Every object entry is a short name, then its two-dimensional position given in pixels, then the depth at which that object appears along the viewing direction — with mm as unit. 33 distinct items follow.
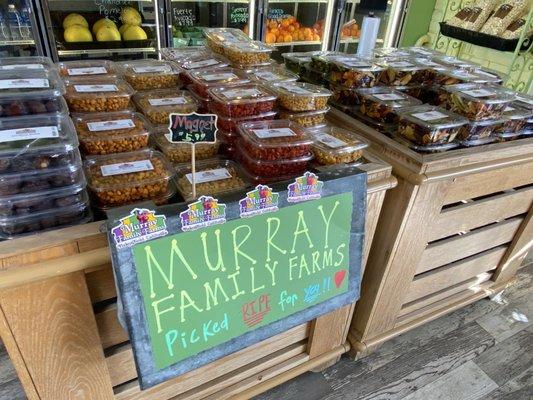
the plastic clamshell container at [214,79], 1357
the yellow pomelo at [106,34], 2616
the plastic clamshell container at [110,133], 1045
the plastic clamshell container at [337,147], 1154
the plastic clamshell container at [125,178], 928
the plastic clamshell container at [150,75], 1385
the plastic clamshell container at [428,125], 1284
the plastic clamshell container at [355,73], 1577
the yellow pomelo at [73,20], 2524
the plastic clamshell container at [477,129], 1370
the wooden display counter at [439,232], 1306
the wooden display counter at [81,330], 817
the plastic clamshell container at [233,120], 1228
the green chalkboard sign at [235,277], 862
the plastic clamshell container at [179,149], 1118
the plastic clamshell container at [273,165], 1083
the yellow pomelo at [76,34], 2504
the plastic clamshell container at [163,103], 1233
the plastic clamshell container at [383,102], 1443
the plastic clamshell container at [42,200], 812
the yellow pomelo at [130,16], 2713
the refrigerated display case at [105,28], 2531
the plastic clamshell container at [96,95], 1155
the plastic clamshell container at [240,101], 1233
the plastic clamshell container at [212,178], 1000
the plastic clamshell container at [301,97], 1309
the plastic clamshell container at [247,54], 1580
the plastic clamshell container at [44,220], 824
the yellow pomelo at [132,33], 2713
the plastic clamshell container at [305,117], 1312
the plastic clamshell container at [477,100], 1387
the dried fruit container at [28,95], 941
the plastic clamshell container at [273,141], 1084
